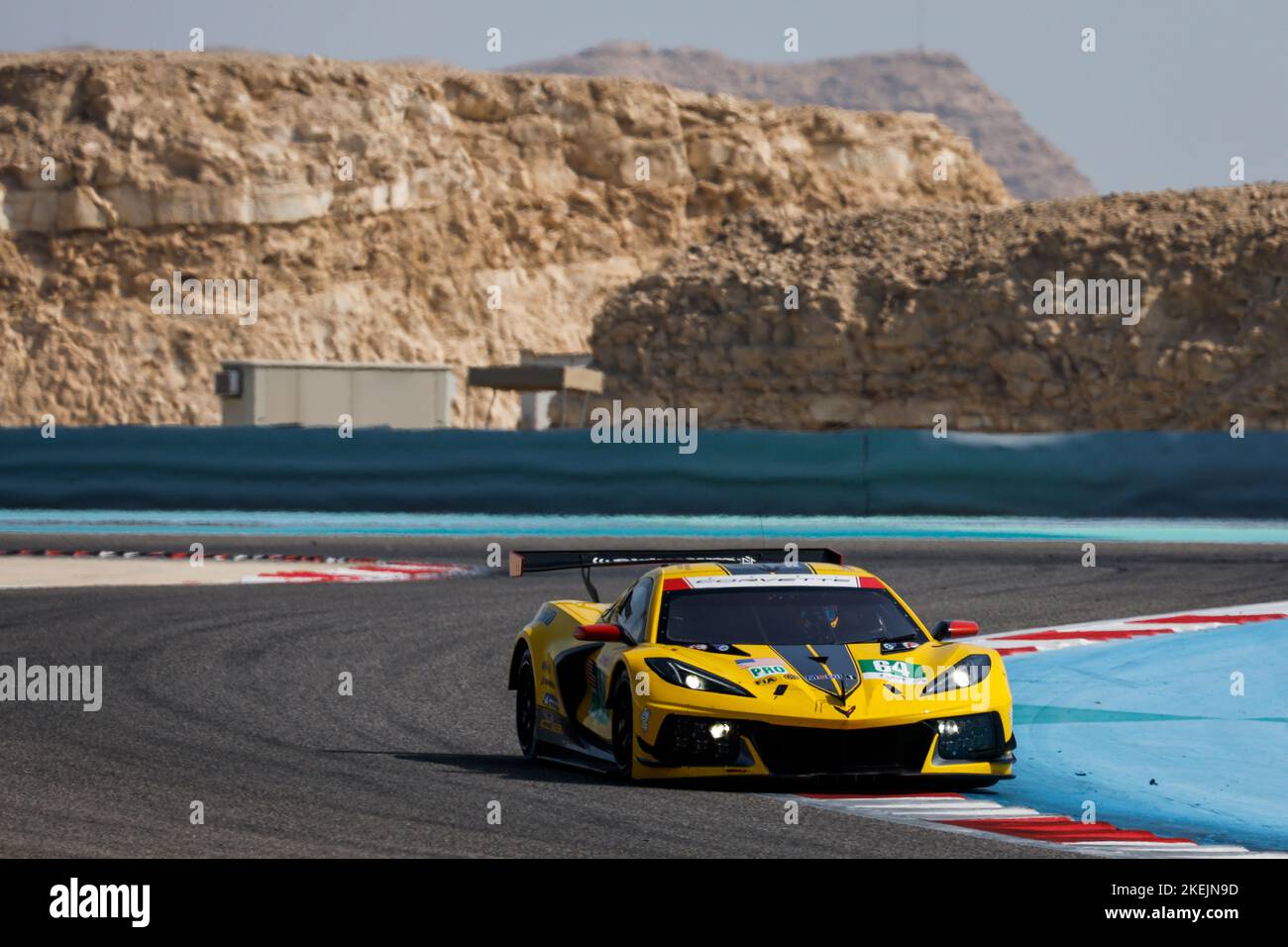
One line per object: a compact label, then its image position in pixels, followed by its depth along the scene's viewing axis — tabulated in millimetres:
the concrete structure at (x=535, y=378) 45781
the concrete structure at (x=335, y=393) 46719
